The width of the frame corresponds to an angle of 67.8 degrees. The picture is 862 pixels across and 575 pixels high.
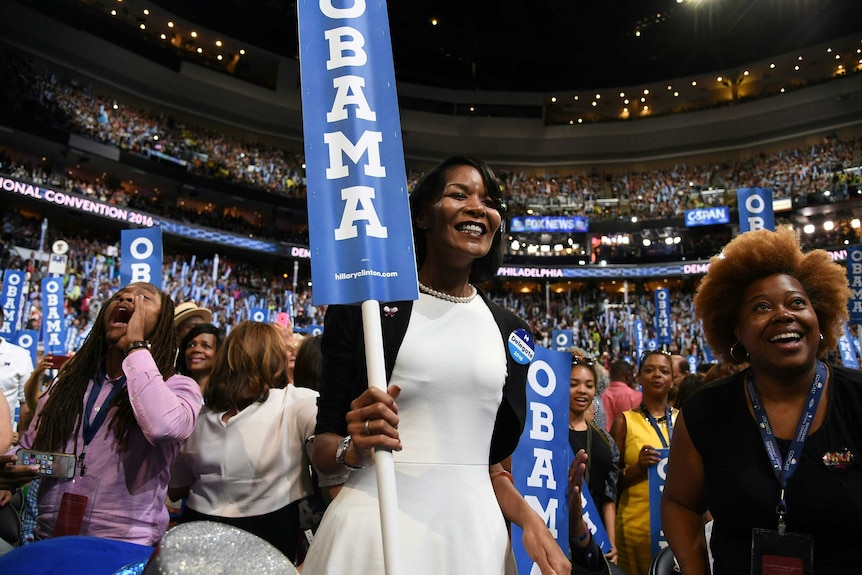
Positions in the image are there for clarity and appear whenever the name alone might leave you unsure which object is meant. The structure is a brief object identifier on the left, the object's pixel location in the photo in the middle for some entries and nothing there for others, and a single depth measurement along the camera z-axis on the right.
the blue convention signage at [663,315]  15.11
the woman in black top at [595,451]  3.59
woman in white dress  1.31
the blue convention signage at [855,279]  6.99
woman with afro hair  1.68
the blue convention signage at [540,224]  33.06
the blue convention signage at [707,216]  29.88
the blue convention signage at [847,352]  7.74
